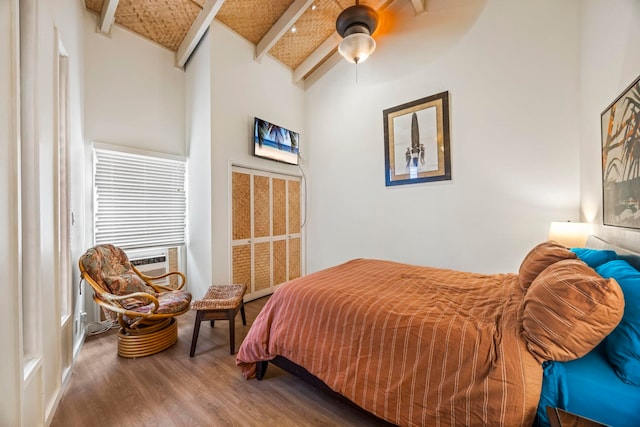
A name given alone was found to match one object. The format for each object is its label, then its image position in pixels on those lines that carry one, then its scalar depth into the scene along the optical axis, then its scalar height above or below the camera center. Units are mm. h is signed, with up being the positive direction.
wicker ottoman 2240 -861
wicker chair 2154 -796
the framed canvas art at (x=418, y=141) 3277 +969
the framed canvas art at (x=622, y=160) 1468 +320
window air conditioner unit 3158 -576
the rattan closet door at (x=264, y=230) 3580 -239
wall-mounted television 3695 +1136
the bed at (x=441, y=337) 1039 -641
